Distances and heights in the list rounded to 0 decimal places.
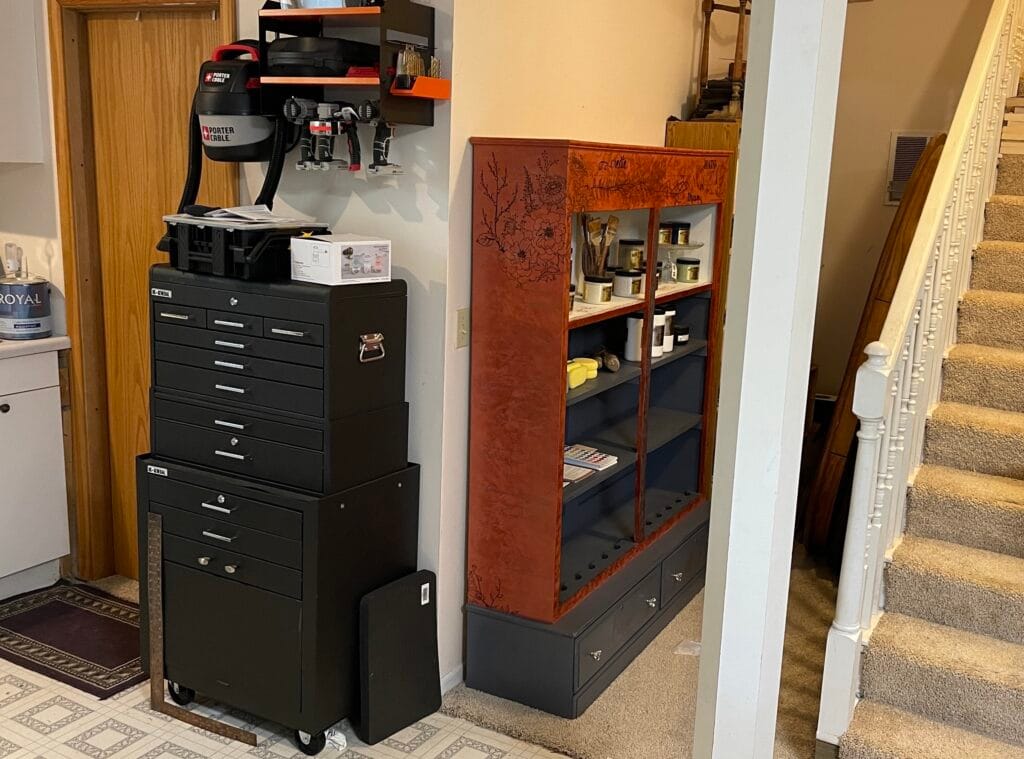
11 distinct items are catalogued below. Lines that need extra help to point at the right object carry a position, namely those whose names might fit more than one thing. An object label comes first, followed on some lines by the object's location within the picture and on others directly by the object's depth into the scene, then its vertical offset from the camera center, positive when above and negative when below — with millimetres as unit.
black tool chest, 2609 -833
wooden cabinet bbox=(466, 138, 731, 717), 2791 -811
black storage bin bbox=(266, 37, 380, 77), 2584 +283
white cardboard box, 2555 -230
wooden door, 3256 -26
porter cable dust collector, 2621 +17
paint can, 3457 -508
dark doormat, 3137 -1560
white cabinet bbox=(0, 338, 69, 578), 3439 -1046
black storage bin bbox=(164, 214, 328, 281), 2605 -217
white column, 1622 -298
